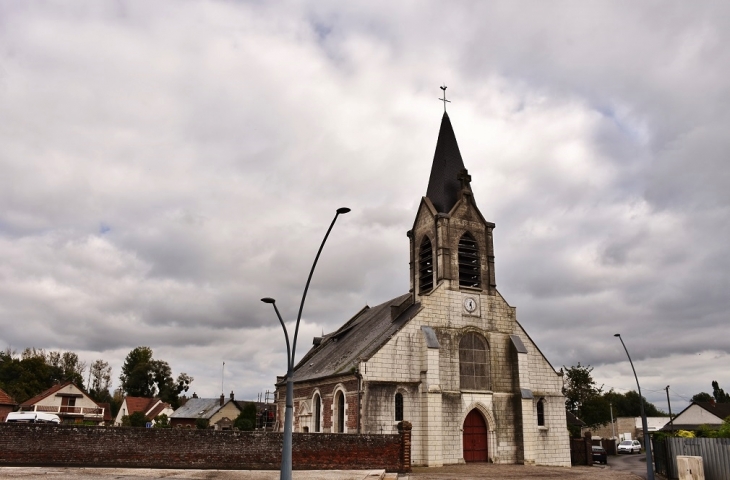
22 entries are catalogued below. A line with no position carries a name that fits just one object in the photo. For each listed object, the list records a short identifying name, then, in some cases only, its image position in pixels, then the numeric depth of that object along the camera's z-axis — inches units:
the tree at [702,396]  4778.5
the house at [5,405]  1999.3
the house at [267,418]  2022.6
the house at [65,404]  2571.4
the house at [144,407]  3211.1
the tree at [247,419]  2223.7
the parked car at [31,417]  1482.5
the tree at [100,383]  4242.1
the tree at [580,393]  2593.5
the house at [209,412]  2760.8
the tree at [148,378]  3976.4
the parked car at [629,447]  2236.7
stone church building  1190.3
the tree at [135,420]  2506.2
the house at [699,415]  2490.2
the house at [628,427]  3457.2
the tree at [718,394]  4607.3
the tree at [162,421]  2220.7
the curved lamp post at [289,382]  572.4
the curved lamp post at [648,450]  944.3
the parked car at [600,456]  1535.4
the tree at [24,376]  3068.4
